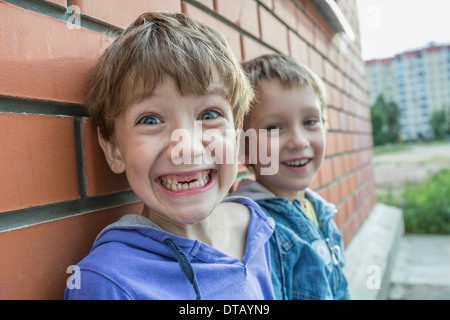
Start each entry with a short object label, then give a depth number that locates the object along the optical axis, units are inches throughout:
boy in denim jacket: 47.2
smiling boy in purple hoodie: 29.5
